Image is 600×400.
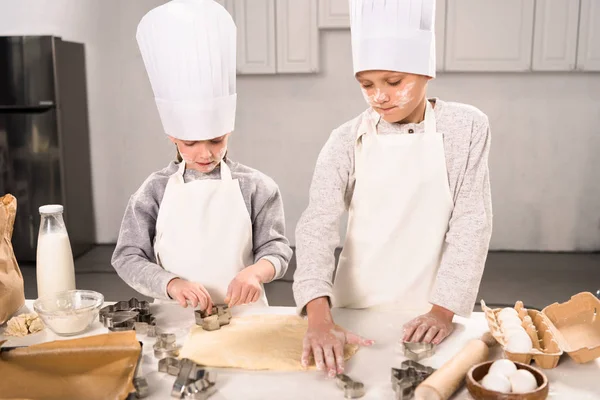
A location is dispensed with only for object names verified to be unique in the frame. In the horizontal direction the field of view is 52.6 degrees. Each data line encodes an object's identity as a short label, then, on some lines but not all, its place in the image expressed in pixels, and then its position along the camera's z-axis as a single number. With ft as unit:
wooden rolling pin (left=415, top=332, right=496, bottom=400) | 2.80
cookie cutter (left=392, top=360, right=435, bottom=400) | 2.84
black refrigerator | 10.84
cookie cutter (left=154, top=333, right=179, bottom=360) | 3.36
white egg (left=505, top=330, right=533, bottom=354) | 3.14
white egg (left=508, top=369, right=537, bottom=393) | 2.73
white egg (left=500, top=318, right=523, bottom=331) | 3.39
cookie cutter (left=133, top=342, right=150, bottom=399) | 2.94
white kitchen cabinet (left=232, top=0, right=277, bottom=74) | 11.89
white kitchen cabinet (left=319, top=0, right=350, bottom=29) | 11.73
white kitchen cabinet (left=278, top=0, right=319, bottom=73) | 11.86
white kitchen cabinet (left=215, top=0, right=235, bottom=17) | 11.92
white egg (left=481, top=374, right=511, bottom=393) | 2.72
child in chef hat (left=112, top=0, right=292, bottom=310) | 3.97
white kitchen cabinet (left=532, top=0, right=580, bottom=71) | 11.53
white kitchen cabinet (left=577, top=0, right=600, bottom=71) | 11.53
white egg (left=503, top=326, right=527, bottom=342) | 3.29
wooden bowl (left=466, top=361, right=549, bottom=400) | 2.68
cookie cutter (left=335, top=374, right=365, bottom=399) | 2.89
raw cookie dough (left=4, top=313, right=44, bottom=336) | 3.69
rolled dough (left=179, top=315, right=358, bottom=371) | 3.24
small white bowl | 3.61
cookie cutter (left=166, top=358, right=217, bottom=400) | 2.91
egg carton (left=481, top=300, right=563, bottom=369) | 3.14
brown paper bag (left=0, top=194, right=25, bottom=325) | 3.83
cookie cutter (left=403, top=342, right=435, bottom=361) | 3.31
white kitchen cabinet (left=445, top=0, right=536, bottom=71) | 11.58
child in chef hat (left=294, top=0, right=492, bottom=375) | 3.82
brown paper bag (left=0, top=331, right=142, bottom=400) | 2.95
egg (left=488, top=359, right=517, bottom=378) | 2.81
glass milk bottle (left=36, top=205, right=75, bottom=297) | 3.94
